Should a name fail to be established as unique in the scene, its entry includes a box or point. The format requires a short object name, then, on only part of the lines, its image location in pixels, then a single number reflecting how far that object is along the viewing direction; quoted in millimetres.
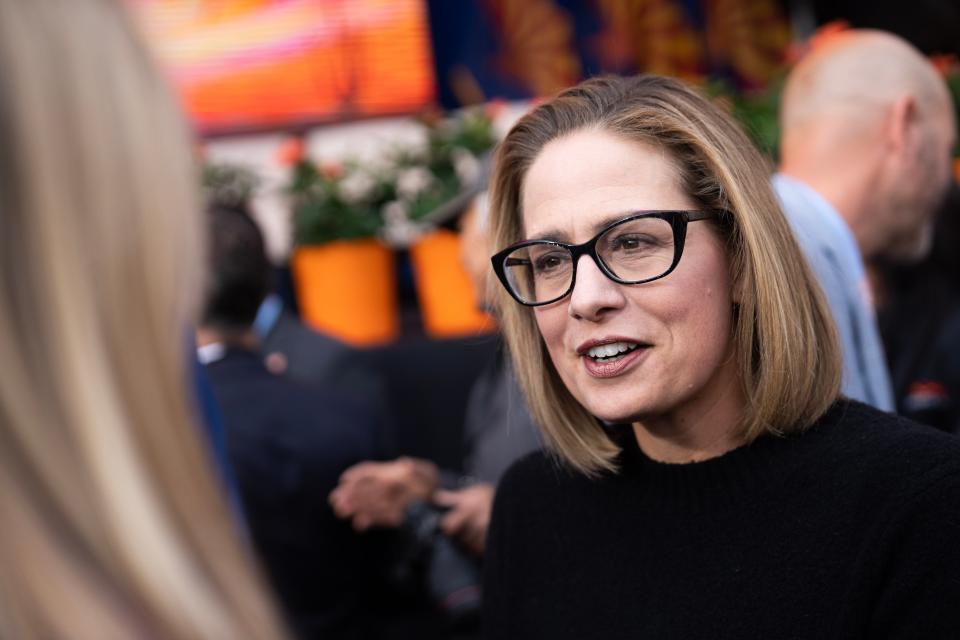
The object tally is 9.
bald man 2418
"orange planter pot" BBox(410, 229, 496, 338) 3898
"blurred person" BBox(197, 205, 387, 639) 2576
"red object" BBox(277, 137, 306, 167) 4258
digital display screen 5102
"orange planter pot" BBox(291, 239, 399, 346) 4020
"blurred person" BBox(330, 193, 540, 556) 2330
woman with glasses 1367
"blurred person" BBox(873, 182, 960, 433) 3213
